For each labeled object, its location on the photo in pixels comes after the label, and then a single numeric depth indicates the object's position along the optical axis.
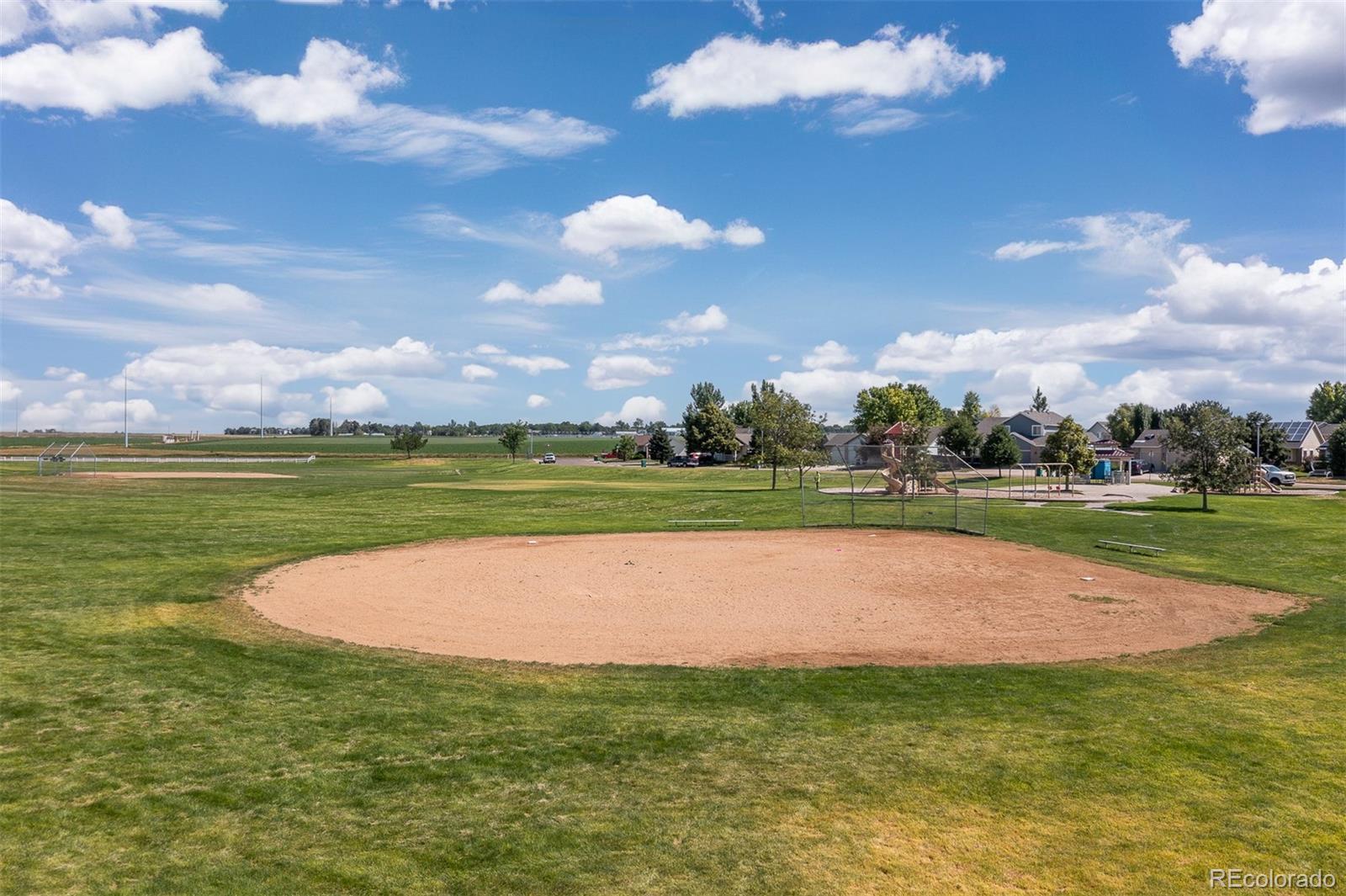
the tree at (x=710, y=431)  114.19
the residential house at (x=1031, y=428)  108.94
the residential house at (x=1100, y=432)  134.38
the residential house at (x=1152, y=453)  100.41
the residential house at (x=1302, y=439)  101.44
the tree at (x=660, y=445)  120.02
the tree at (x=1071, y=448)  71.81
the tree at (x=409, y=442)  121.06
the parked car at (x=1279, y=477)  67.14
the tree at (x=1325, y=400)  140.50
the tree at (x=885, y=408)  113.39
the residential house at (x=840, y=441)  109.96
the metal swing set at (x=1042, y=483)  53.97
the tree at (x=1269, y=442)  86.75
